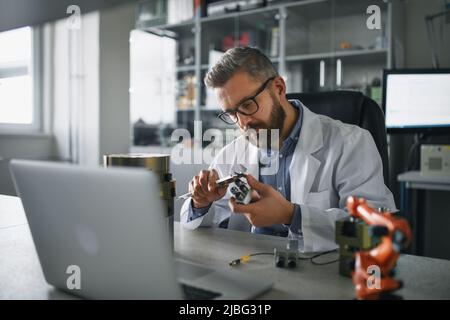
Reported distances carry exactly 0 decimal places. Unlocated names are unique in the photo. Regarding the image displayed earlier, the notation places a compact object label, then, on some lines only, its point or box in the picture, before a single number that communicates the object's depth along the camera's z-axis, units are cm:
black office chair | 141
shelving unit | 287
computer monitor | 240
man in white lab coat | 123
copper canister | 73
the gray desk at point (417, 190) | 220
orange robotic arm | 51
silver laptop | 47
